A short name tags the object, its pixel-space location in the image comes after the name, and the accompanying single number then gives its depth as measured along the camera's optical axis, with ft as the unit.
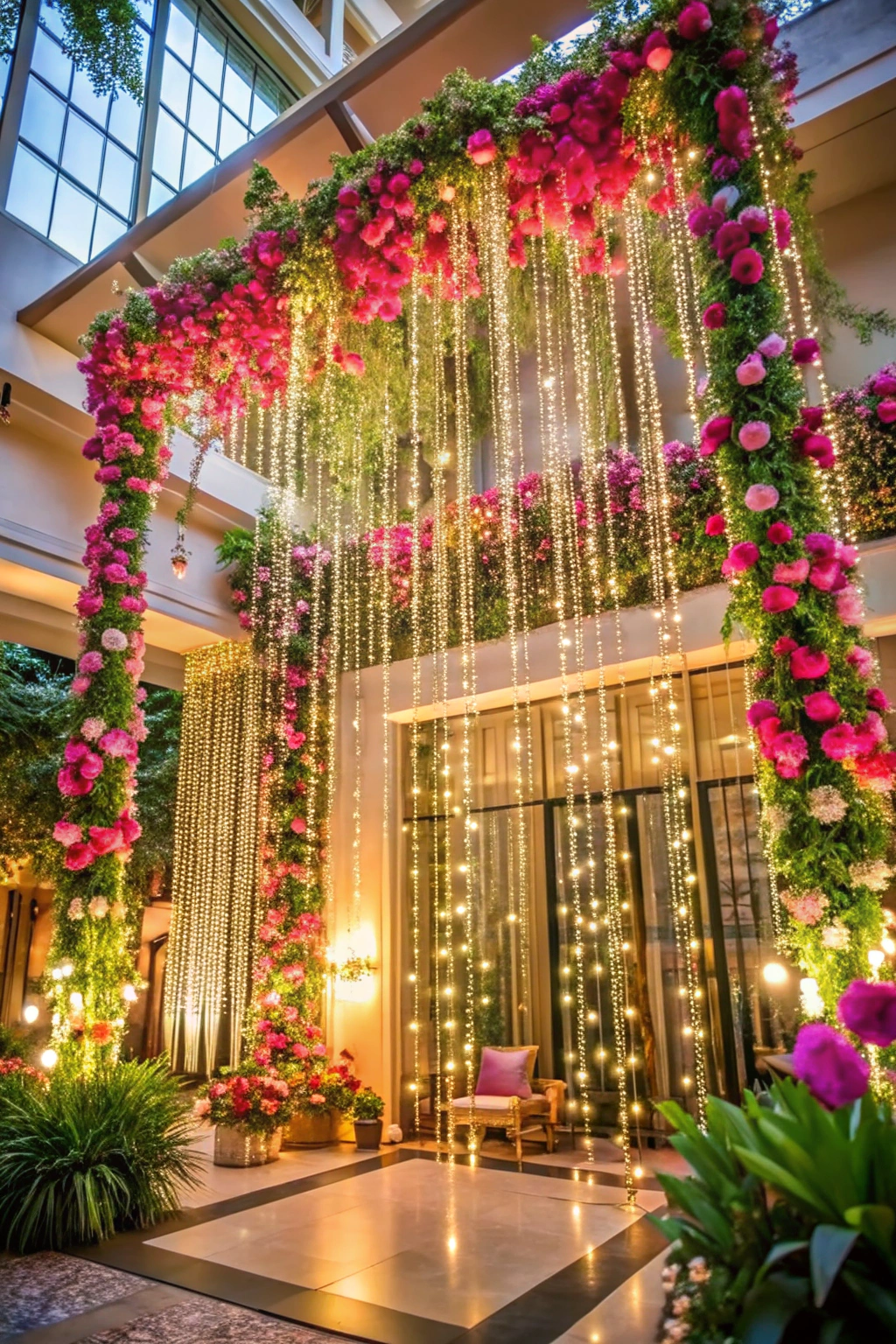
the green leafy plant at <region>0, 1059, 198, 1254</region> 14.42
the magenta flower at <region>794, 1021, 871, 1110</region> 5.93
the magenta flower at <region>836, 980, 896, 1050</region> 6.16
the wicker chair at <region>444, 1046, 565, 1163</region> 21.58
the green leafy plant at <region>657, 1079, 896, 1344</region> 5.37
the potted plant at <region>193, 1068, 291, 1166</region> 21.47
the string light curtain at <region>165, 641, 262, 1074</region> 27.68
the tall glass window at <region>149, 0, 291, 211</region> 27.94
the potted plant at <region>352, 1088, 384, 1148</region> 23.22
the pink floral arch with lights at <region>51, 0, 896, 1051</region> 11.02
